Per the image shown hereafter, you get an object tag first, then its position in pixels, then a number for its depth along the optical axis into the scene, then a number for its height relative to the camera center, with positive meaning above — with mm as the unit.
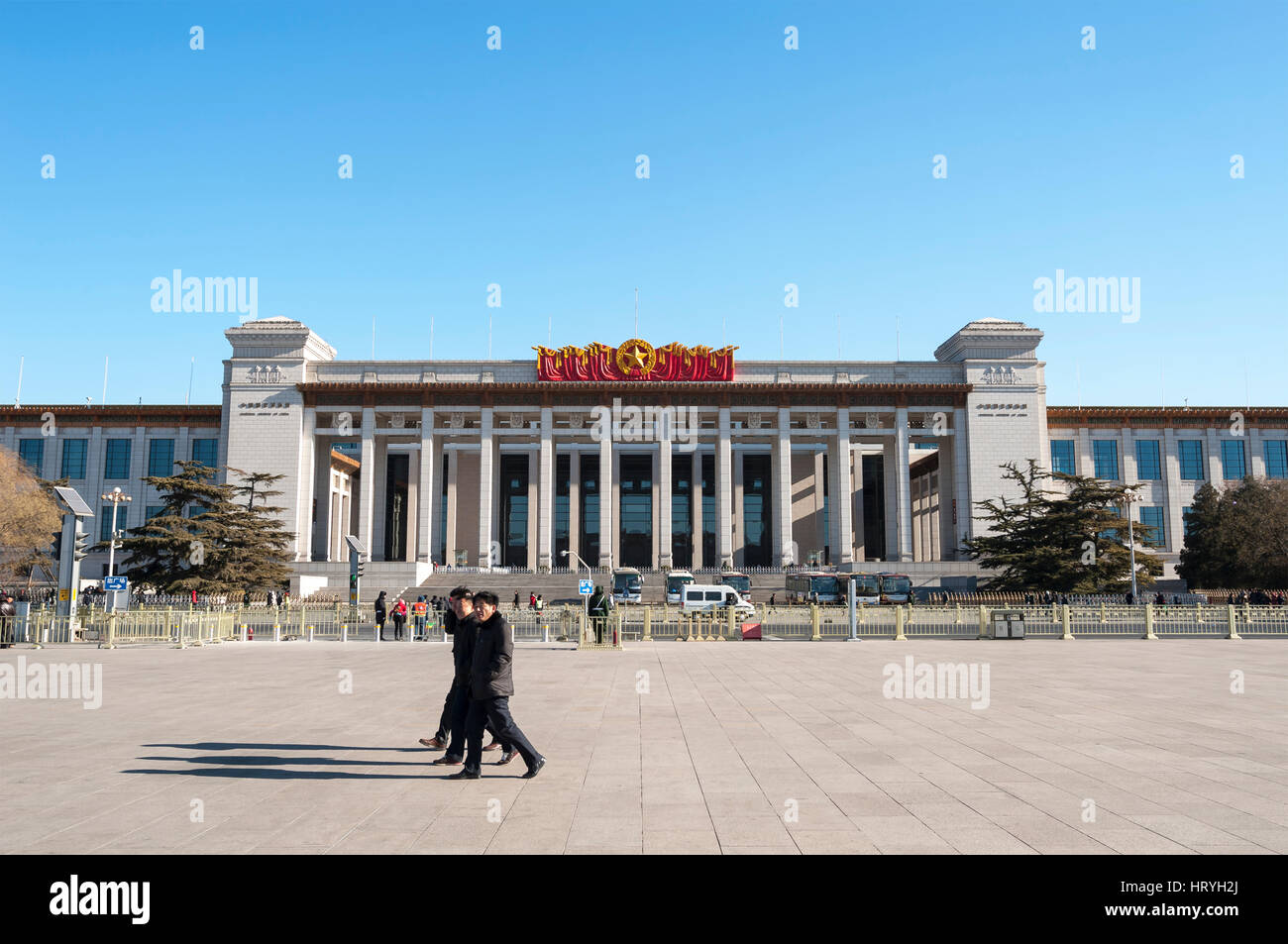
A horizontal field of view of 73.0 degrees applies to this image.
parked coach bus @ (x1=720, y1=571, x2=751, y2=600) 58312 -1633
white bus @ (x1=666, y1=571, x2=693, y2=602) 54750 -1598
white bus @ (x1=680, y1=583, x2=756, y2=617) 46438 -2110
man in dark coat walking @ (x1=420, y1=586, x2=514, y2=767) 9570 -1378
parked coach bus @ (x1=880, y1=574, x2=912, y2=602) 55444 -1989
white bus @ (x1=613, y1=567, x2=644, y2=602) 55447 -1787
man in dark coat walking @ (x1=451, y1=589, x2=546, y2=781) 8758 -1368
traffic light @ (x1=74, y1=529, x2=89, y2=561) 28328 +558
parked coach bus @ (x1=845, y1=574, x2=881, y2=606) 53812 -2033
